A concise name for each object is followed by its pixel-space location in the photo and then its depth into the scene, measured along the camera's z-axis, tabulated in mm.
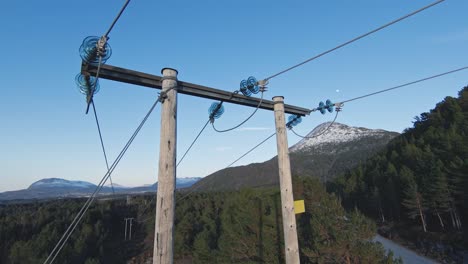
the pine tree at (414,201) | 39938
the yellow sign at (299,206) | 5367
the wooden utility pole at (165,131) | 3383
